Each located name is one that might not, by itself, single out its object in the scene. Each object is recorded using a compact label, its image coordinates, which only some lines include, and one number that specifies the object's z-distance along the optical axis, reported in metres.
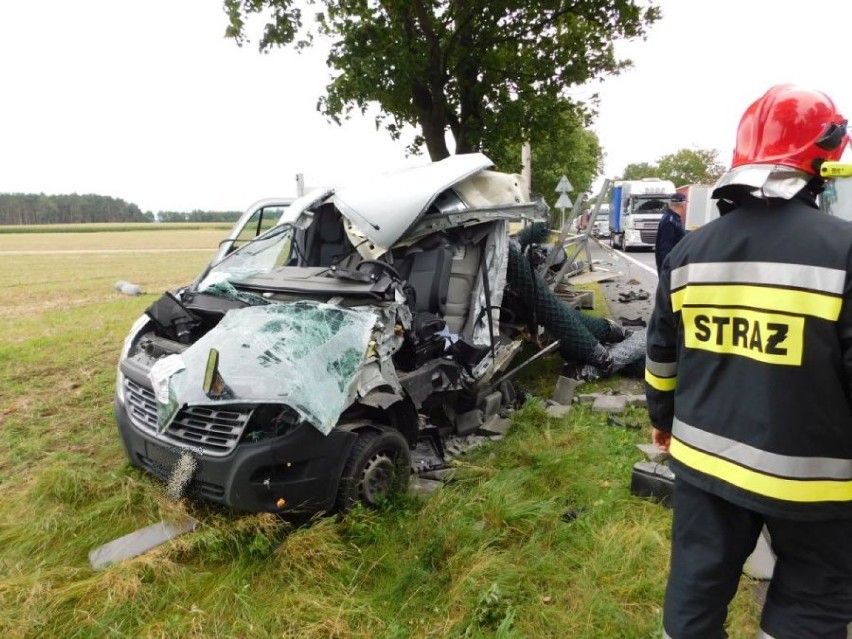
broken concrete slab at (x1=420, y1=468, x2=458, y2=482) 3.63
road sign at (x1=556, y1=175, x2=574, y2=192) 14.85
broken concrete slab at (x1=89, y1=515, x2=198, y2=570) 2.74
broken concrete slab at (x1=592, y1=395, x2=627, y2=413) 4.76
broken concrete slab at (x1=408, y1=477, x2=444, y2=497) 3.46
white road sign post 14.39
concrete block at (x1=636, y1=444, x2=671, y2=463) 3.54
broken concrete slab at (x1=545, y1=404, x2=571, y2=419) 4.70
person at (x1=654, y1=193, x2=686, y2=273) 7.15
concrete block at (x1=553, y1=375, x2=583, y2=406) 5.02
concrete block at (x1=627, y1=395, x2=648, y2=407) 4.81
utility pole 16.11
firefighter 1.39
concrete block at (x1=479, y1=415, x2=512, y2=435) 4.35
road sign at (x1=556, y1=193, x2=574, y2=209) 14.32
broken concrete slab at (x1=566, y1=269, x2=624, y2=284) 6.65
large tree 8.45
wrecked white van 2.72
